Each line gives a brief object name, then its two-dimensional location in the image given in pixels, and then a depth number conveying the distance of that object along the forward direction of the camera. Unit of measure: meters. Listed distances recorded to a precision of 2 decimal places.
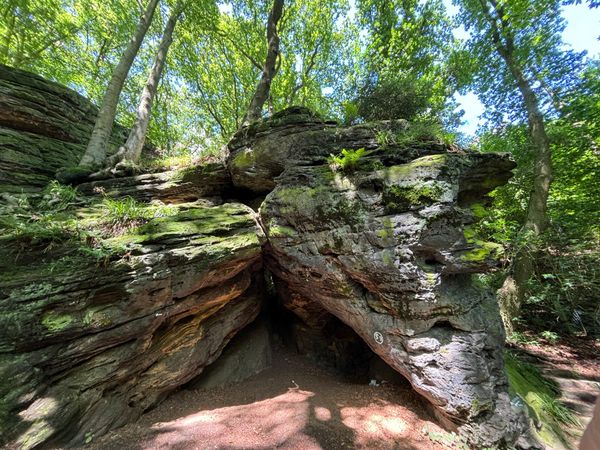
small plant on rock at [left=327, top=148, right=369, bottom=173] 5.55
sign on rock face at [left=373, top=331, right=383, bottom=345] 5.28
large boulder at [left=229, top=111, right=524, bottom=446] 4.54
